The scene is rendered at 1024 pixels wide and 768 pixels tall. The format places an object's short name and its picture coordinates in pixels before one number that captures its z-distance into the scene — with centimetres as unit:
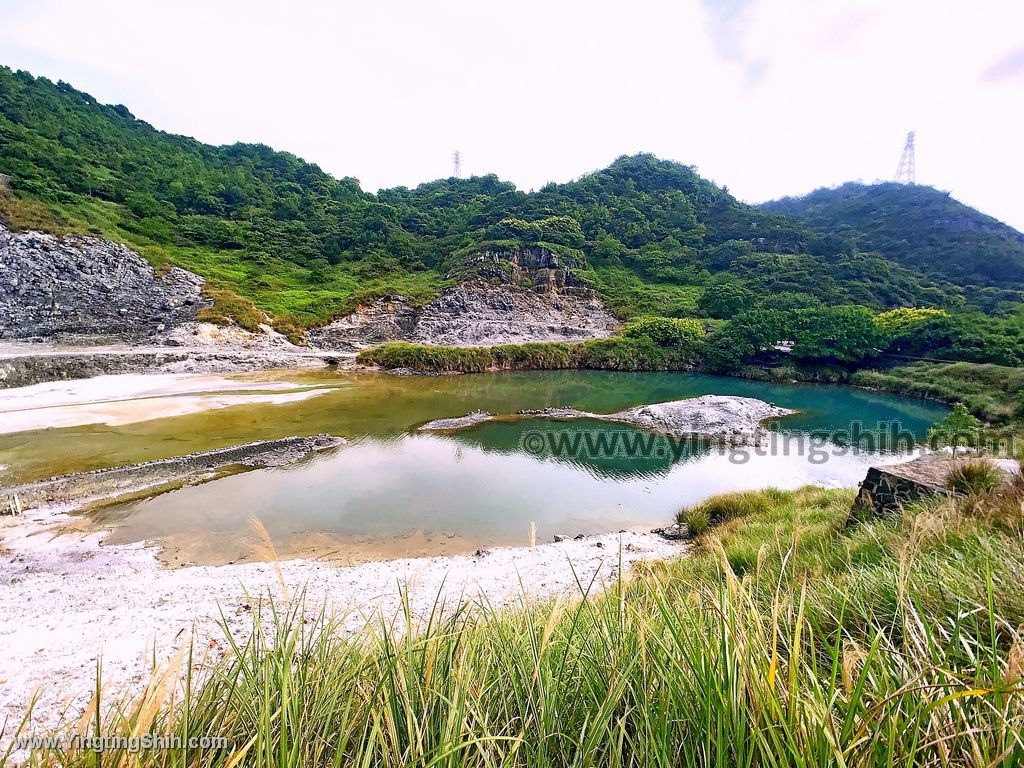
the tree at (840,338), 3173
